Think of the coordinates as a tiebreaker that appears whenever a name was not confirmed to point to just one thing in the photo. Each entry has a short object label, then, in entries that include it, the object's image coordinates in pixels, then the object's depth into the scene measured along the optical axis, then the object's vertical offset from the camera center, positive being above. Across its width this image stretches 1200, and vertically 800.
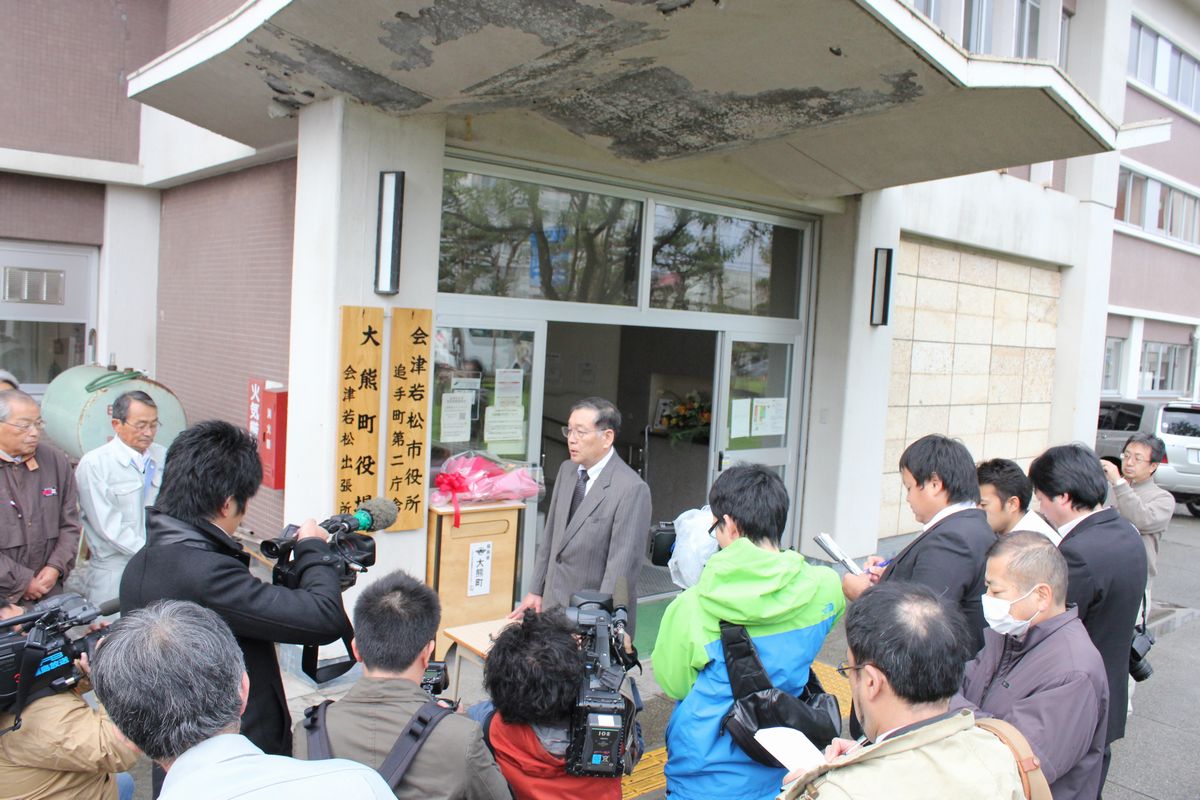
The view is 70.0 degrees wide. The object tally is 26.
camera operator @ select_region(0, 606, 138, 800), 2.29 -1.13
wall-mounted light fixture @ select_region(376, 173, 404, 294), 4.70 +0.64
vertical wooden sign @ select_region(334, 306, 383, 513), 4.69 -0.32
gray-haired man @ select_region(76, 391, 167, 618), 4.36 -0.82
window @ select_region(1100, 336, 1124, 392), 14.63 +0.47
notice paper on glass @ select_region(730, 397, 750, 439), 7.36 -0.42
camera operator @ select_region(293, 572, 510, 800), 2.04 -0.90
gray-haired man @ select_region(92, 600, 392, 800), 1.40 -0.67
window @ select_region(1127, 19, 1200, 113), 13.65 +5.51
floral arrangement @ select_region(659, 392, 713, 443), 8.46 -0.52
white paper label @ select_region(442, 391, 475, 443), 5.59 -0.41
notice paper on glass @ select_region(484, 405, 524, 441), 5.79 -0.46
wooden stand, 5.32 -1.32
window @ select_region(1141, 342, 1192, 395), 15.71 +0.53
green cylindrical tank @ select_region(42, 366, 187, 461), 6.36 -0.57
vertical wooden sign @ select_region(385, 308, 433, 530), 4.92 -0.36
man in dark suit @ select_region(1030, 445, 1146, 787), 3.25 -0.64
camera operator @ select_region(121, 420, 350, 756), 2.29 -0.64
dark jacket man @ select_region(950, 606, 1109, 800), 2.28 -0.86
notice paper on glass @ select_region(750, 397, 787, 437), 7.55 -0.40
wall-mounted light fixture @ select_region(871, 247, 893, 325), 7.65 +0.82
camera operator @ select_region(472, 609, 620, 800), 2.38 -0.96
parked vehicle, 12.64 -0.57
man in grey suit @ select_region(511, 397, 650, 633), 3.95 -0.73
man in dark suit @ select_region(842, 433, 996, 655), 3.01 -0.53
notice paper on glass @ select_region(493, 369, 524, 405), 5.79 -0.21
